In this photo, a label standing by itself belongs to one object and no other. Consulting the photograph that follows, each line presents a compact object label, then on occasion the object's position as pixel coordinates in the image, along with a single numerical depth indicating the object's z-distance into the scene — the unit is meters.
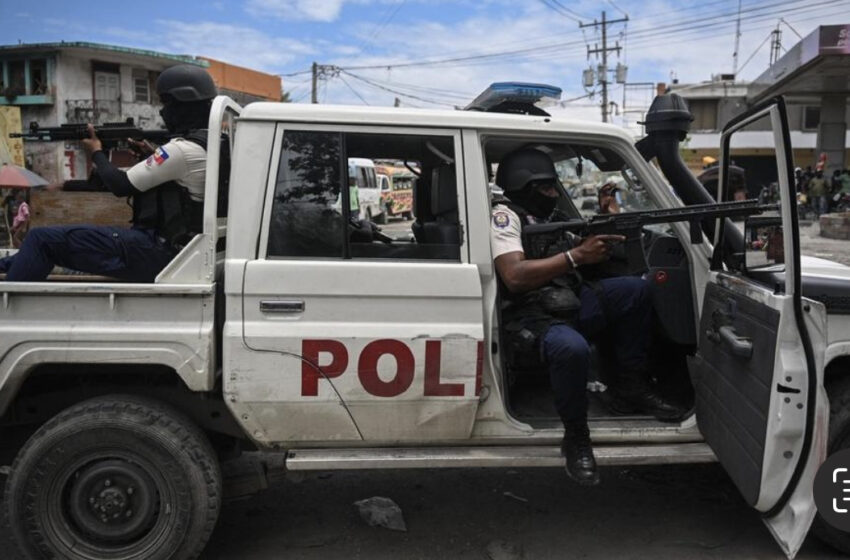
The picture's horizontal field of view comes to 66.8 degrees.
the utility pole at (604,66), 40.59
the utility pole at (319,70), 34.50
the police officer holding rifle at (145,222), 2.94
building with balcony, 26.69
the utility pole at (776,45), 37.53
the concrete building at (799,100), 16.72
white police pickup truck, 2.64
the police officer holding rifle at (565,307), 2.83
